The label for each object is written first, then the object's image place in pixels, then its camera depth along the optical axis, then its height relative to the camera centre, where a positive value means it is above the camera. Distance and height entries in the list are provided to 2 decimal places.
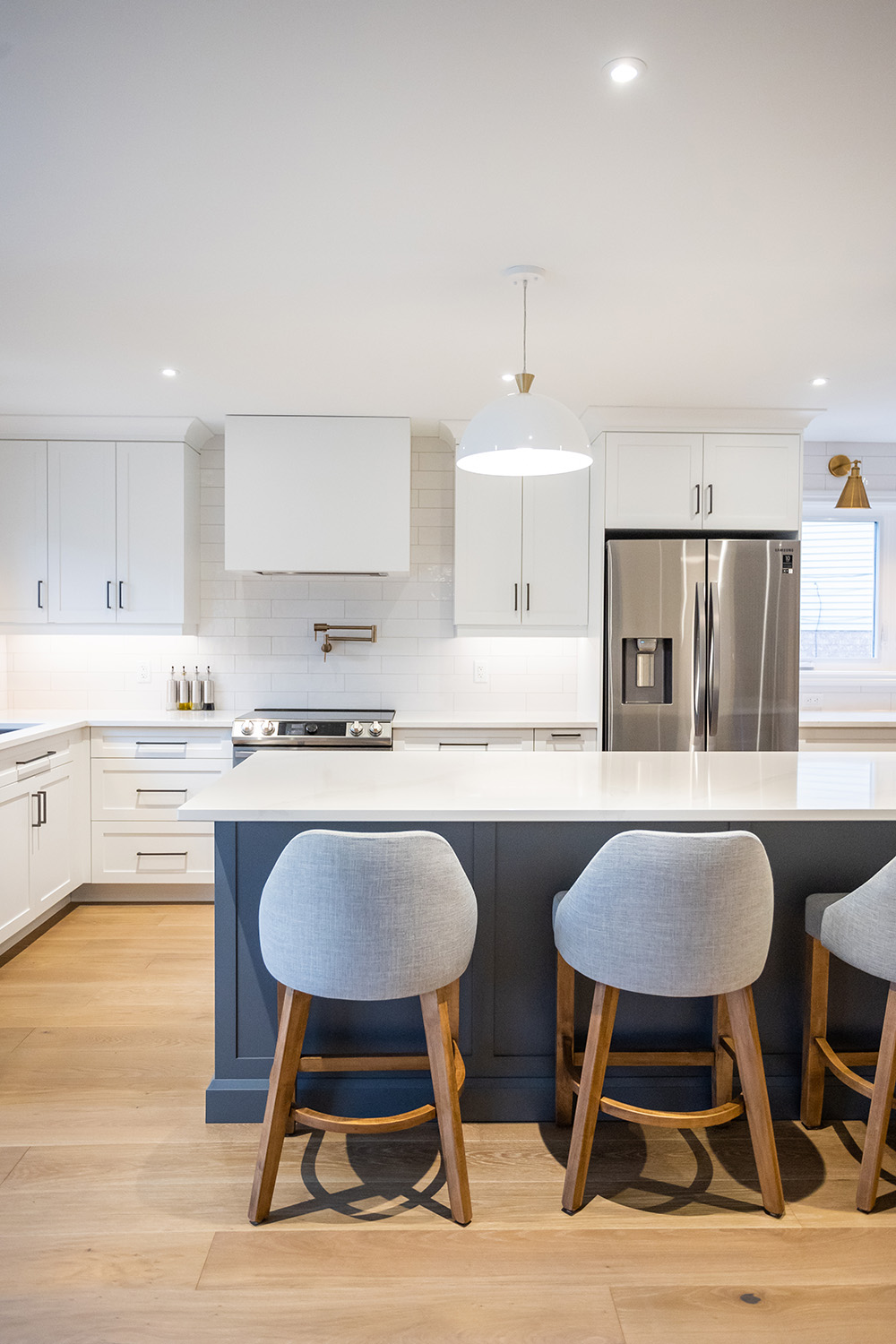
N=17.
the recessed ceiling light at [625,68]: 1.60 +1.08
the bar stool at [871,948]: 1.91 -0.69
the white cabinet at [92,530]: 4.36 +0.58
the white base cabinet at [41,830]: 3.43 -0.80
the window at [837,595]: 4.94 +0.30
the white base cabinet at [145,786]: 4.19 -0.69
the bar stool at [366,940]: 1.75 -0.61
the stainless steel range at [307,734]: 4.10 -0.43
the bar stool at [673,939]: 1.79 -0.62
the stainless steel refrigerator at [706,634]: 4.04 +0.06
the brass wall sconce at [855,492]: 3.75 +0.67
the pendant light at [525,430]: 2.23 +0.56
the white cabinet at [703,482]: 4.12 +0.79
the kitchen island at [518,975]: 2.25 -0.87
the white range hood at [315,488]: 4.25 +0.77
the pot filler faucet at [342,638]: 4.60 +0.04
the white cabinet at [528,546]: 4.38 +0.50
